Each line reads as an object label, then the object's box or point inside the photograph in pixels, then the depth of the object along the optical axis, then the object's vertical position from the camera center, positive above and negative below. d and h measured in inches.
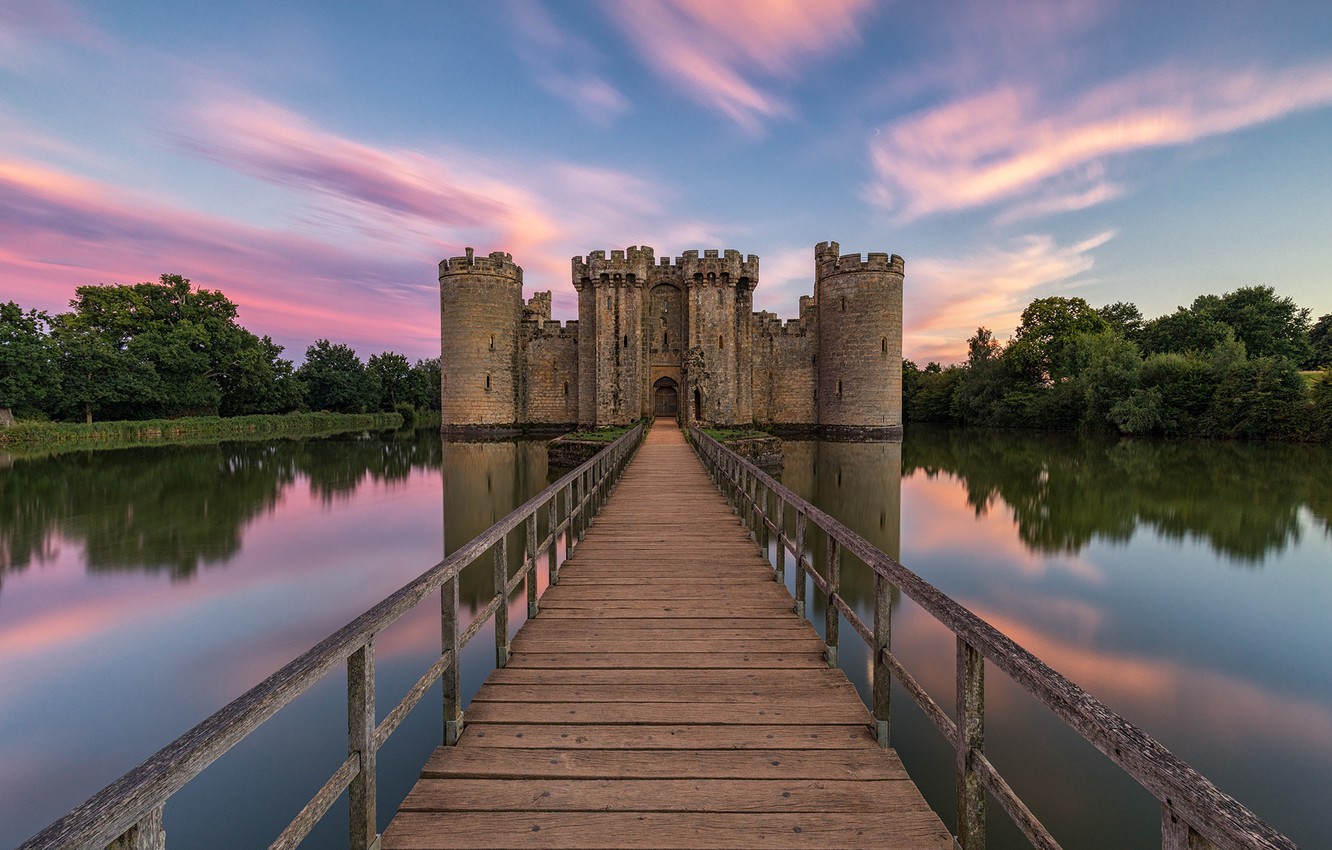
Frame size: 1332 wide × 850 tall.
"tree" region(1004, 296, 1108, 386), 1546.5 +228.0
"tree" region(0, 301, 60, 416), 1131.9 +104.2
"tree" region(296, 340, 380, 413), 2106.3 +132.0
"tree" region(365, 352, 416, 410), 2397.9 +166.3
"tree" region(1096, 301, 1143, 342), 1803.6 +309.7
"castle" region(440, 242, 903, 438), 1198.9 +152.1
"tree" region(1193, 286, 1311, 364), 1430.9 +234.2
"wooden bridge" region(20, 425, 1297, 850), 52.8 -63.7
